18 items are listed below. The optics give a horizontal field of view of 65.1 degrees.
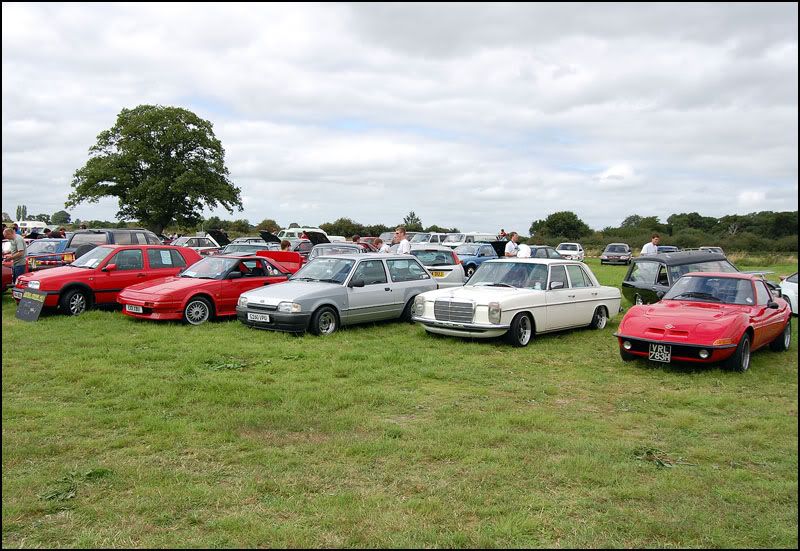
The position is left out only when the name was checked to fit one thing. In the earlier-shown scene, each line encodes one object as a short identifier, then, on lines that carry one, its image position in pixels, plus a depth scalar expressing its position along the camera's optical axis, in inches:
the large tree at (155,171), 1963.6
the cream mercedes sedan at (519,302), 428.5
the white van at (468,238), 1472.7
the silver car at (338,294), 450.0
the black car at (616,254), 1740.9
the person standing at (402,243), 616.7
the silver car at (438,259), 718.5
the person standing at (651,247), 705.0
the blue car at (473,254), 1038.4
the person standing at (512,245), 696.4
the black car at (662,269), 601.3
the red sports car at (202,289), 481.1
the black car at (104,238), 742.5
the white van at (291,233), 1736.5
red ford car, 510.9
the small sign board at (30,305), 492.4
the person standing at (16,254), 598.7
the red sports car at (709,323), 346.3
